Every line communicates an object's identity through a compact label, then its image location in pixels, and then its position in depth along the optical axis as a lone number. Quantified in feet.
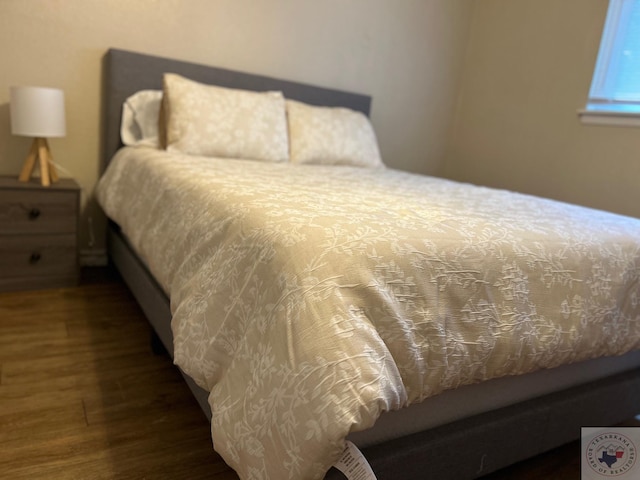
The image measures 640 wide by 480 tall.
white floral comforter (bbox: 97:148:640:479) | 2.54
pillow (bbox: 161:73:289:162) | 7.05
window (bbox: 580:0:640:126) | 7.84
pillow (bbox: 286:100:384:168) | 8.20
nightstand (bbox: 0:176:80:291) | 6.48
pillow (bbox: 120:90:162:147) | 7.55
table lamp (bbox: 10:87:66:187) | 6.41
